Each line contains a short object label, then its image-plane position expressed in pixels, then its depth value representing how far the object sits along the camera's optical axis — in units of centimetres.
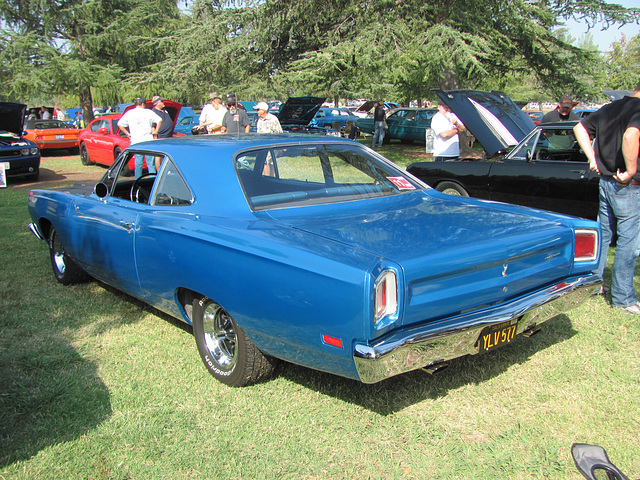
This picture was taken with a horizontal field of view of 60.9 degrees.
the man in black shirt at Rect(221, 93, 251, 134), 1022
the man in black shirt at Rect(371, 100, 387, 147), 2070
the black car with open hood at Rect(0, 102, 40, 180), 1179
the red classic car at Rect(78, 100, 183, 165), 1345
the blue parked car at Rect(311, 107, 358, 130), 2870
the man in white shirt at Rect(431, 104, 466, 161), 786
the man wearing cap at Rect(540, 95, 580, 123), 795
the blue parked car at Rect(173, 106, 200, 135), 1703
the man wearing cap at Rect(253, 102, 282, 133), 1009
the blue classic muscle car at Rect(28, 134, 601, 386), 251
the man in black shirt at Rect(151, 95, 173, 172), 1021
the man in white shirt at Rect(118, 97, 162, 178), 997
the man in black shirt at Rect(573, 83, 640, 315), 402
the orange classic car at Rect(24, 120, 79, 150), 1778
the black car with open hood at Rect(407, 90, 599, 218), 580
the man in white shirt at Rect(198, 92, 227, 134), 1021
